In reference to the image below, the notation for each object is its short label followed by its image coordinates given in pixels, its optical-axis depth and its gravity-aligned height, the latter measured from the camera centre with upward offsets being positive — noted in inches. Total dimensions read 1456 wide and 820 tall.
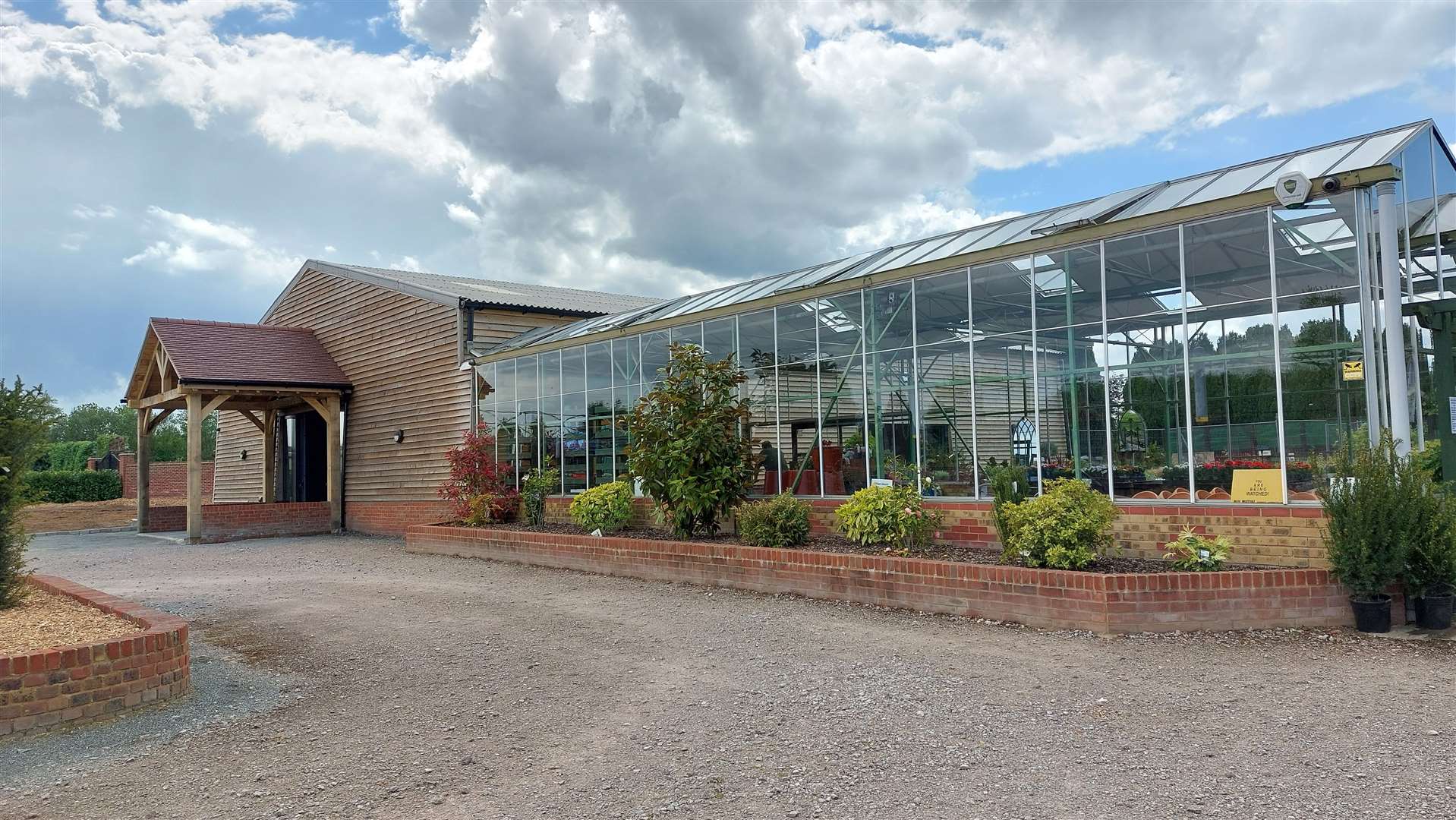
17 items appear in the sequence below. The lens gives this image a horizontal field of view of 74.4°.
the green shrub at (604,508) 523.8 -24.2
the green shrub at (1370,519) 274.4 -21.6
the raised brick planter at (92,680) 199.0 -44.6
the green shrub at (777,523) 414.6 -27.8
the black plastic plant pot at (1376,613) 278.4 -49.2
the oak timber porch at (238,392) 717.3 +64.9
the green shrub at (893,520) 380.9 -25.3
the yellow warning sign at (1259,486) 323.9 -13.2
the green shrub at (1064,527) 315.0 -24.9
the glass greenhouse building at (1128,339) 322.7 +44.9
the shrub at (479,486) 610.5 -12.6
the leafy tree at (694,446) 453.1 +7.4
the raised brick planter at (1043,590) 285.1 -45.1
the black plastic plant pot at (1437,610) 276.5 -48.4
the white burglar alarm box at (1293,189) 317.4 +85.6
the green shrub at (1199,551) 300.7 -32.2
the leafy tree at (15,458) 273.9 +5.8
